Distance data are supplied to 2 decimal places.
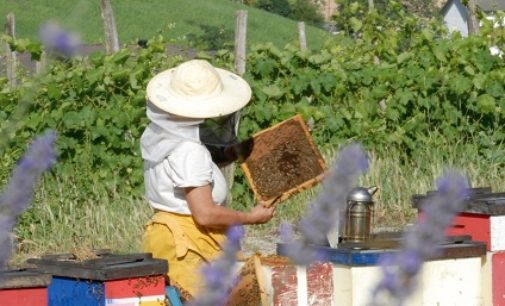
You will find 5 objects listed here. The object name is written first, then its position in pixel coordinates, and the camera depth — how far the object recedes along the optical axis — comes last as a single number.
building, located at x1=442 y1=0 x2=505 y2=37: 102.64
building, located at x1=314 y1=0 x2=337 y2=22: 115.91
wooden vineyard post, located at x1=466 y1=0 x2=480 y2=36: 22.40
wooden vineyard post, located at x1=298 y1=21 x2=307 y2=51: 23.83
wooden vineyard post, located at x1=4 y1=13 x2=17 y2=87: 20.81
